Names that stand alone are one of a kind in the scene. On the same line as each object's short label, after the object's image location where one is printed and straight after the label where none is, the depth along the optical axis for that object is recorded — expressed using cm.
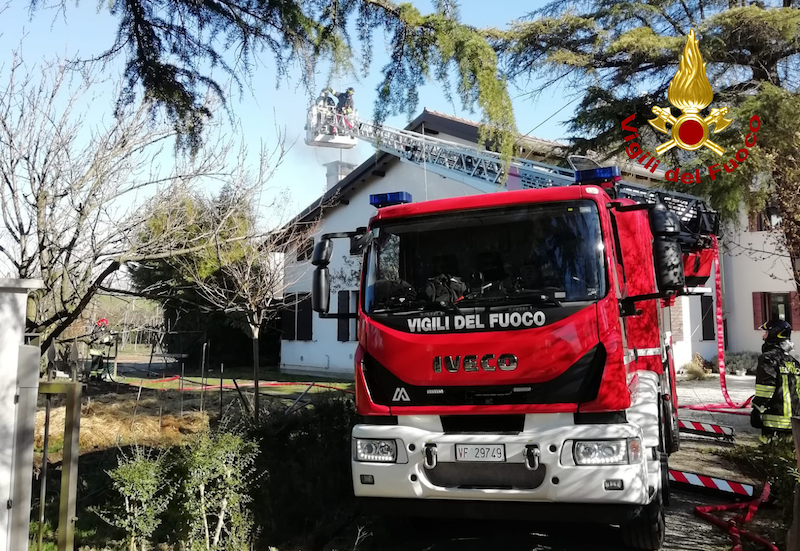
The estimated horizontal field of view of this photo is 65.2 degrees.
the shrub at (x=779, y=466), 471
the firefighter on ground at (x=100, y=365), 1616
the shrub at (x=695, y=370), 1645
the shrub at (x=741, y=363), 1734
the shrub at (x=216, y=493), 417
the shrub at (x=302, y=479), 504
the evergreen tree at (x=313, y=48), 412
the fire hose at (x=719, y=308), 764
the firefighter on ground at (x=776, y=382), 749
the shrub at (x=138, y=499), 407
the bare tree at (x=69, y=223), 555
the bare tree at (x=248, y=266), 738
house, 1720
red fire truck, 401
